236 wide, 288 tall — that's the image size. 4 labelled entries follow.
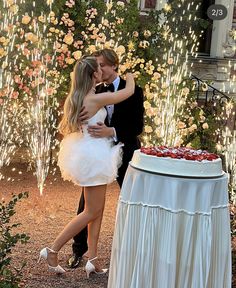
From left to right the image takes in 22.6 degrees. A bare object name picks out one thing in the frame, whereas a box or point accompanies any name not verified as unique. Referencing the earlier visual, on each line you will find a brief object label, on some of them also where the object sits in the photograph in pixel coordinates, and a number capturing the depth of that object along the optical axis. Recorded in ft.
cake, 12.47
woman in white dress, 15.53
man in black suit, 16.16
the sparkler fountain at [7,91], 26.45
